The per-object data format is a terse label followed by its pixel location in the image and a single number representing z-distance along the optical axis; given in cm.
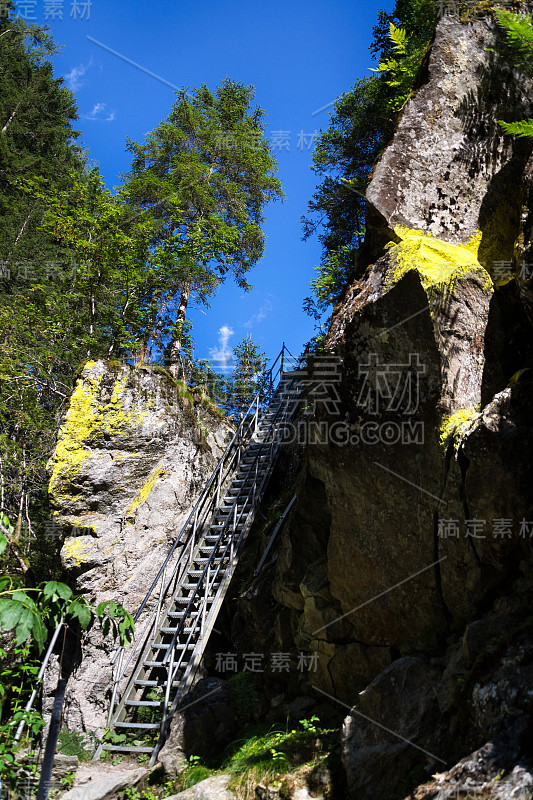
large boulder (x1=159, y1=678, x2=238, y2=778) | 632
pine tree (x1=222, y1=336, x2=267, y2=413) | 2097
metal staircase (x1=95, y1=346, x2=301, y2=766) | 736
